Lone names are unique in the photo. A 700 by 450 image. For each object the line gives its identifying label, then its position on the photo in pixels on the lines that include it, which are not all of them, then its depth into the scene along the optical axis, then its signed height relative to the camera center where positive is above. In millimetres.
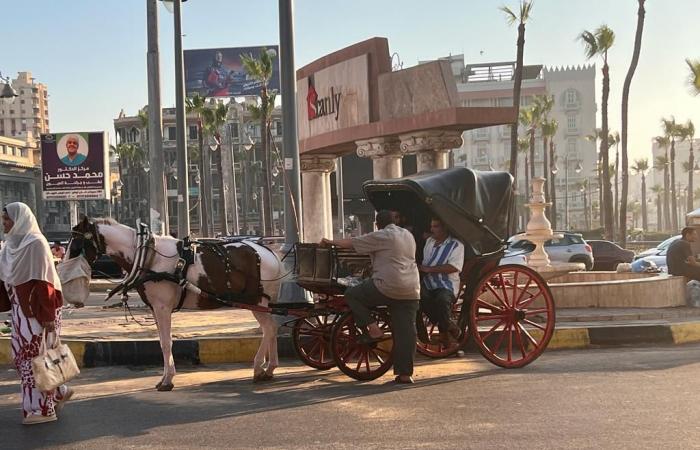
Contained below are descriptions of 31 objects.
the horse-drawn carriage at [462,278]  8398 -682
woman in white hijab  6695 -528
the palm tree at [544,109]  79894 +8908
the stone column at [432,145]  16078 +1193
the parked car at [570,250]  28969 -1493
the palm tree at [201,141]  52828 +4961
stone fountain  18469 -524
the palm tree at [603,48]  41625 +7489
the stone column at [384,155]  17297 +1137
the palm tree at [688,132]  82812 +6541
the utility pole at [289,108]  12406 +1522
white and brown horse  8195 -579
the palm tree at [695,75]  36156 +5204
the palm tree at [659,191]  129375 +1722
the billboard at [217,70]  86312 +14623
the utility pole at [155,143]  17281 +1521
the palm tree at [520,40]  39844 +7731
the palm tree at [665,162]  95375 +4636
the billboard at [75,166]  35406 +2313
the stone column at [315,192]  20344 +508
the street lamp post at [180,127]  19766 +2056
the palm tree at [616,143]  100788 +7214
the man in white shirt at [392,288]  7934 -707
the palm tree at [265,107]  49250 +6403
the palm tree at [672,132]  83188 +6717
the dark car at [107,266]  27070 -1459
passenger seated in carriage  8555 -690
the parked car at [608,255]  31562 -1887
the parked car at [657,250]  28734 -1629
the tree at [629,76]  38594 +5731
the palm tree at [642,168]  116000 +4814
